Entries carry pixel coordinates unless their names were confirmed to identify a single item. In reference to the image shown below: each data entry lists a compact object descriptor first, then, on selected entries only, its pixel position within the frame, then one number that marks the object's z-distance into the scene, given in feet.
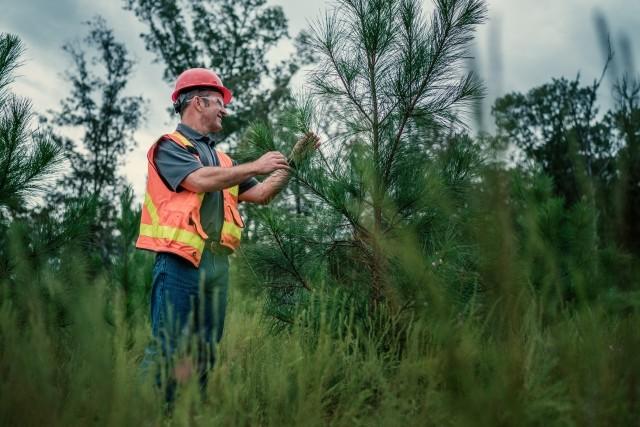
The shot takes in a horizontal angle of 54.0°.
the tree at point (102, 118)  71.87
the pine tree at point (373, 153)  11.66
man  10.84
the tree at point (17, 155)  13.00
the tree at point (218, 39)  72.54
